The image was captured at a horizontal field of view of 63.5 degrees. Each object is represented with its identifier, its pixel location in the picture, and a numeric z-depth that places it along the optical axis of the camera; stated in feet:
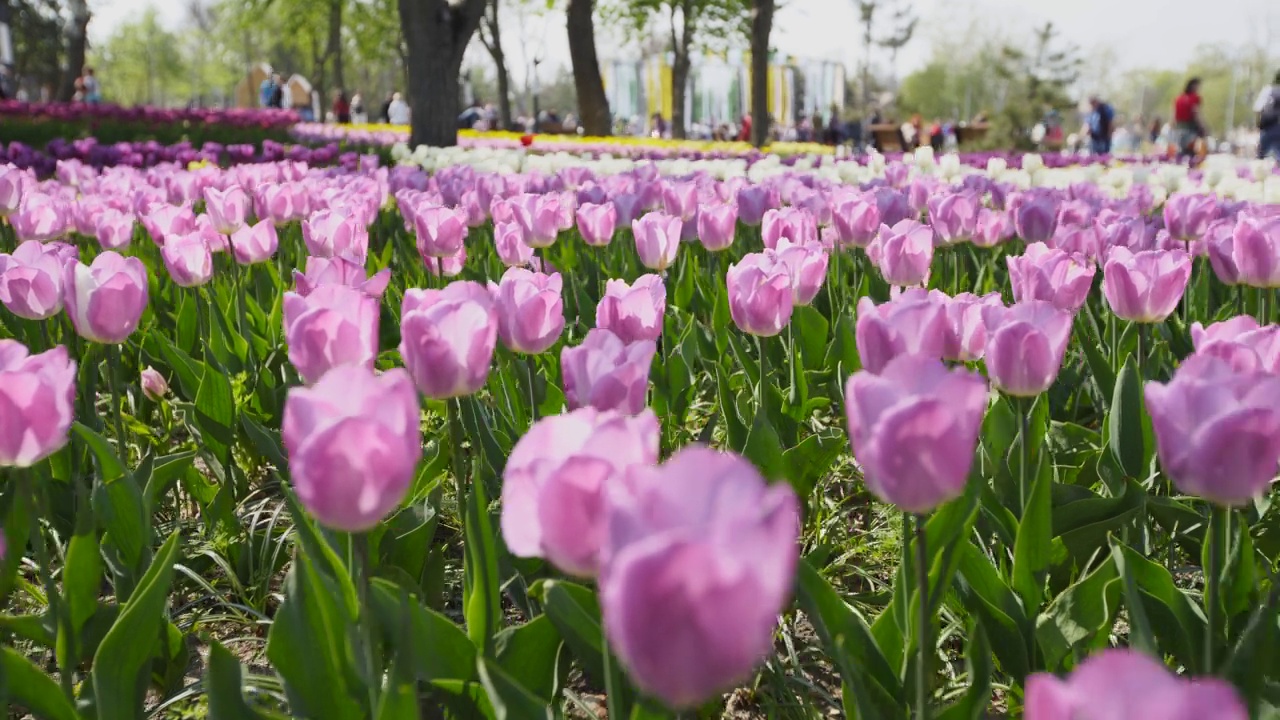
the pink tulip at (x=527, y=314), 5.06
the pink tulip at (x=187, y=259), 7.90
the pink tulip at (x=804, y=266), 6.91
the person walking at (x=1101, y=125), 59.47
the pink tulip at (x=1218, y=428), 3.01
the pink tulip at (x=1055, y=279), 6.26
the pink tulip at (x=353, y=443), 2.70
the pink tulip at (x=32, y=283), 6.01
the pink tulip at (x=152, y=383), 8.02
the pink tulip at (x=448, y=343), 3.89
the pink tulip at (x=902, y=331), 4.39
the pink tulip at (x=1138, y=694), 1.65
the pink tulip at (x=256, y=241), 8.97
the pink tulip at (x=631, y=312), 5.34
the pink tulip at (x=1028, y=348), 4.54
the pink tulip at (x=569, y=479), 2.36
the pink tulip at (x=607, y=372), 3.84
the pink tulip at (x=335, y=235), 8.10
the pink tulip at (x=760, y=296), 5.99
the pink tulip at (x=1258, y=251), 6.93
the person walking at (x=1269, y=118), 39.60
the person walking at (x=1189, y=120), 51.16
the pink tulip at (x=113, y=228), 10.27
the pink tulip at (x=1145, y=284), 6.05
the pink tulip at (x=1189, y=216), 9.95
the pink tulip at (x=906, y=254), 7.63
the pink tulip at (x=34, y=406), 3.58
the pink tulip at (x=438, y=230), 8.71
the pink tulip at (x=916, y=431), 2.78
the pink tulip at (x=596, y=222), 10.07
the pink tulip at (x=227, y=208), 9.96
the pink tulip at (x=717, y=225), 9.90
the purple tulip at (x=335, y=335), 4.04
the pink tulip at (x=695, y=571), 1.75
